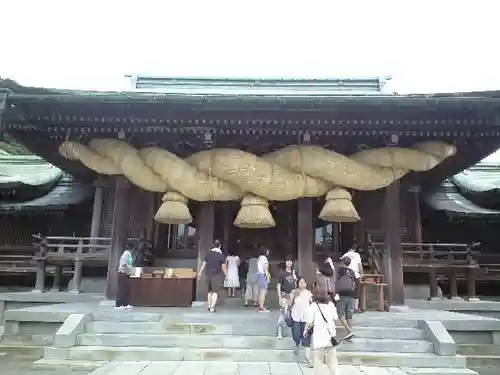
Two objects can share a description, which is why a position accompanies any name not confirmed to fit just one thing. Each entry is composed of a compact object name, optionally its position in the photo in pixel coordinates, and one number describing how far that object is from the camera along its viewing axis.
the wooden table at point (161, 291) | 10.79
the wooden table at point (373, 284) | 10.43
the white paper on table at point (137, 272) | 10.83
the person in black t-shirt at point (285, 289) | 7.83
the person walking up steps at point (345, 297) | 7.92
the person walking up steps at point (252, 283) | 10.36
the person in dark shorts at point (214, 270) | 9.73
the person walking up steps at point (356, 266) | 9.51
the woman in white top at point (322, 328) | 5.96
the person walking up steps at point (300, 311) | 7.11
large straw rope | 10.54
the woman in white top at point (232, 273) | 10.90
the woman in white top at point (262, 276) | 9.84
